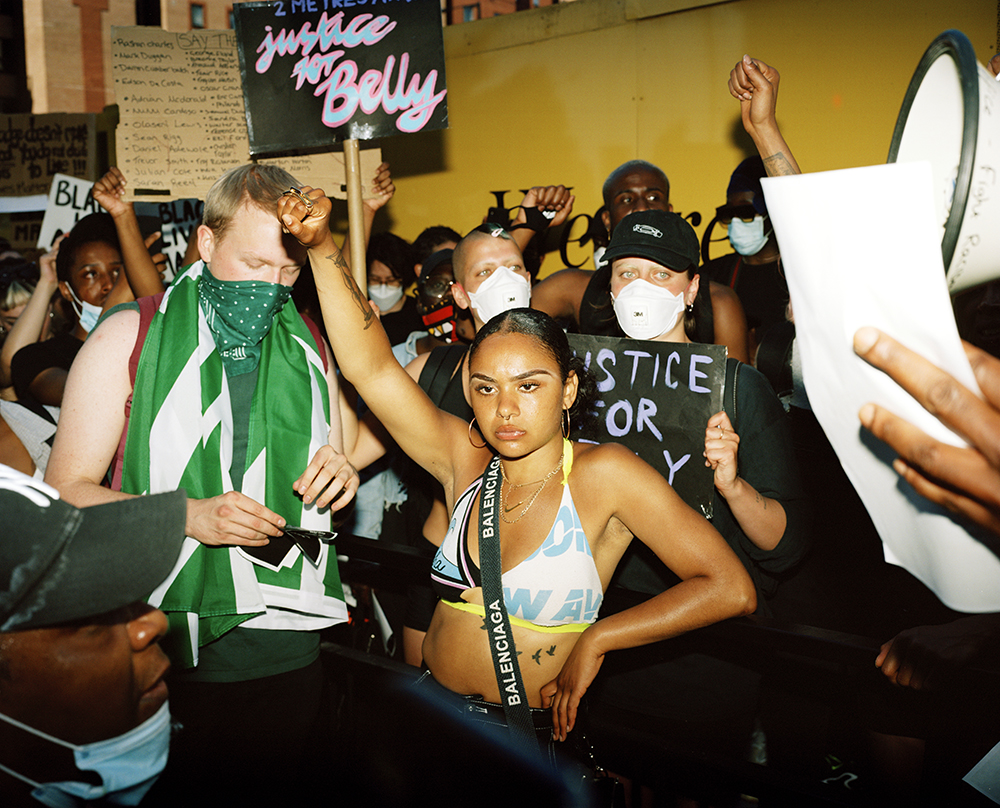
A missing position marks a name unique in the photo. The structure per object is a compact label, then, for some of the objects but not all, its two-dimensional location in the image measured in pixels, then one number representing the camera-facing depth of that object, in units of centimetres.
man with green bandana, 197
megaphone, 95
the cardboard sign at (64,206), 572
